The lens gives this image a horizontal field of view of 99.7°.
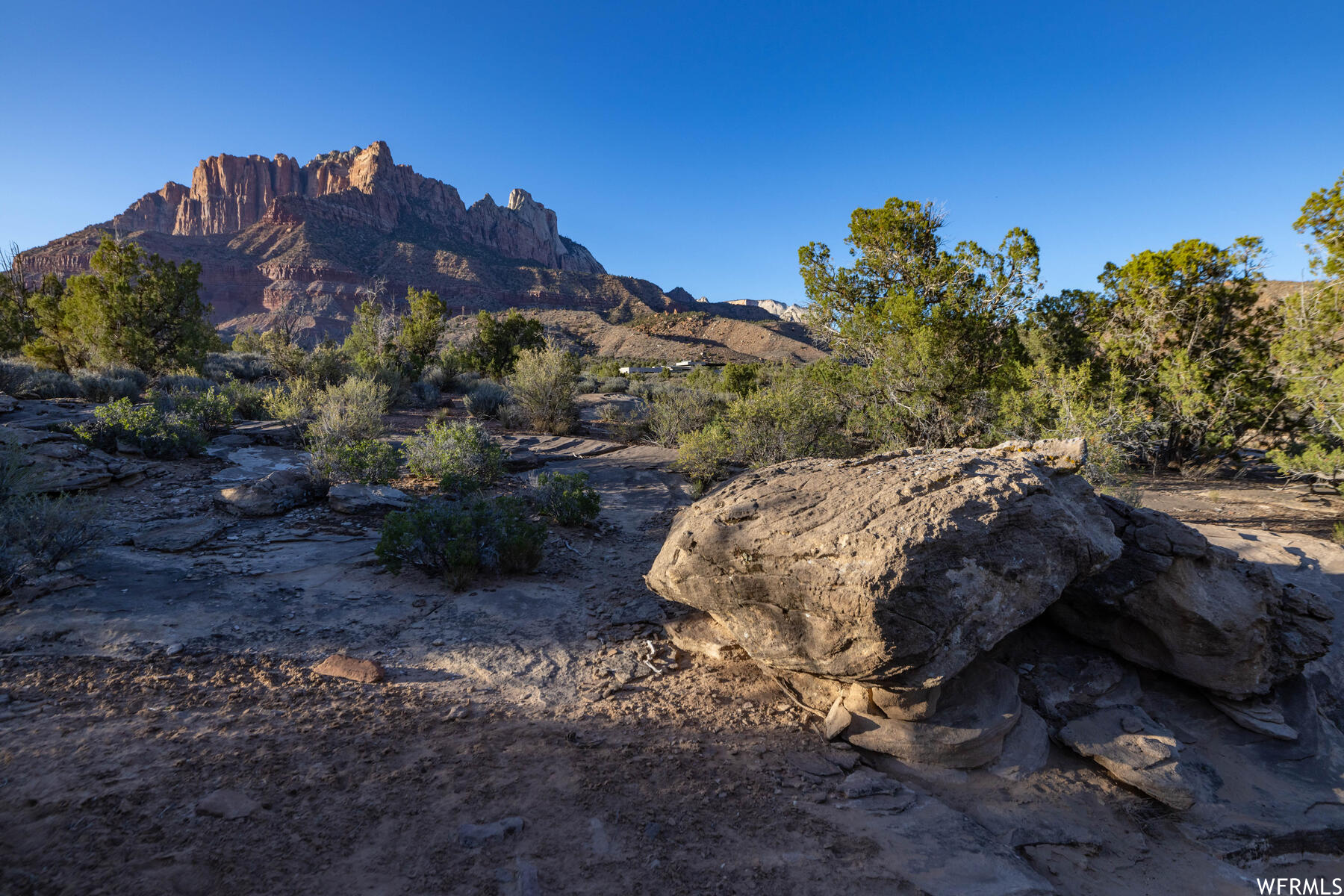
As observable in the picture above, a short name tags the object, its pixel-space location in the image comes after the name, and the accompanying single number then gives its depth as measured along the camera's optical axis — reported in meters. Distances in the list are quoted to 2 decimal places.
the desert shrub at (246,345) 29.12
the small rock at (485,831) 2.64
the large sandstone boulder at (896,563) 3.53
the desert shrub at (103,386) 12.71
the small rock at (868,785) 3.30
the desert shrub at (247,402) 13.24
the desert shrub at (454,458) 8.40
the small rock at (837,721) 3.77
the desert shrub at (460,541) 5.60
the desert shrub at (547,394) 14.48
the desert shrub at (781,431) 10.15
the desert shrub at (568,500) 7.62
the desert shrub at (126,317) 15.22
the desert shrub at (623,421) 14.30
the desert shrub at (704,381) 20.34
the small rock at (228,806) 2.62
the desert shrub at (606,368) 35.53
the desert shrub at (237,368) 17.89
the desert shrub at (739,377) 20.33
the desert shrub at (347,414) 9.72
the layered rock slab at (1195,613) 4.26
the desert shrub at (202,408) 10.43
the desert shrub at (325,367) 17.42
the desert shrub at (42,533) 4.53
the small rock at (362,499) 7.30
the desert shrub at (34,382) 12.48
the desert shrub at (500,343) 24.84
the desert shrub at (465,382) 21.33
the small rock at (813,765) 3.47
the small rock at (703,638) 4.74
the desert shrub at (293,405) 11.09
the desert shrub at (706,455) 9.91
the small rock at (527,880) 2.41
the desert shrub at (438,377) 21.16
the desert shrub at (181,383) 14.56
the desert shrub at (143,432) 8.73
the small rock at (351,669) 4.01
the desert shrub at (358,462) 8.31
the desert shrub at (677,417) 13.29
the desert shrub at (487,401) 16.16
